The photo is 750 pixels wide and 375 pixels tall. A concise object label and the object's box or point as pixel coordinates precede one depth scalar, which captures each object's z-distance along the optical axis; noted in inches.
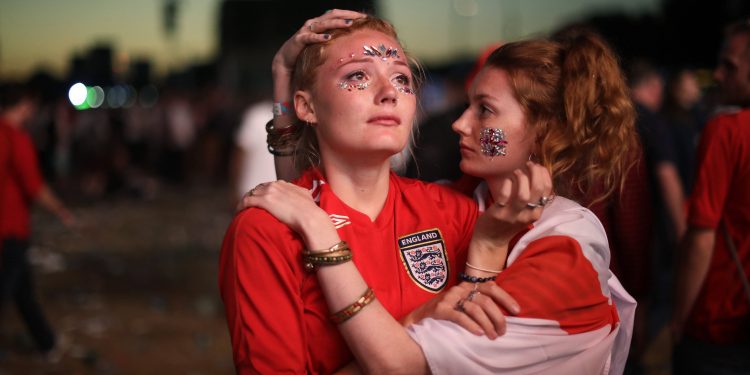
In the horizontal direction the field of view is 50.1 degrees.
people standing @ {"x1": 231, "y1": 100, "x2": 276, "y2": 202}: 265.4
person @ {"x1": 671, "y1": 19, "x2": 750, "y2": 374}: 139.5
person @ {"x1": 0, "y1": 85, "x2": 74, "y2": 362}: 269.1
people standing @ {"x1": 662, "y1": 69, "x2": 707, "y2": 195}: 269.1
